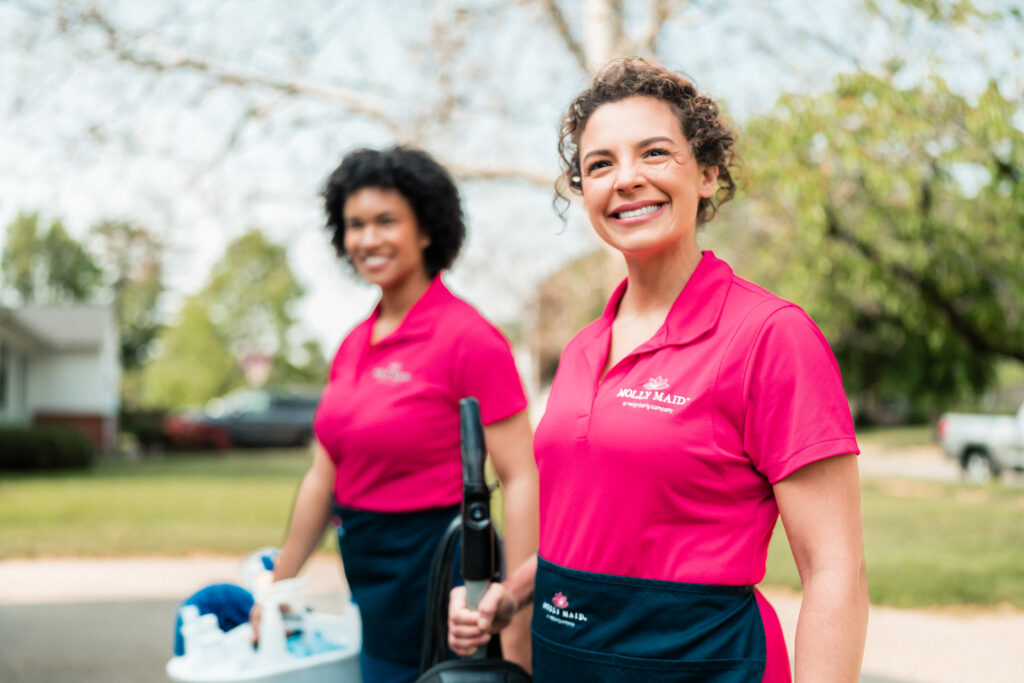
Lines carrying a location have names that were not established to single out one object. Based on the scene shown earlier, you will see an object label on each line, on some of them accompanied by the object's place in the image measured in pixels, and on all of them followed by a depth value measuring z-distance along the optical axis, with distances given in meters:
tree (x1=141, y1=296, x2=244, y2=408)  50.16
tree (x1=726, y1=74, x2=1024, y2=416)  7.16
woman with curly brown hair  1.53
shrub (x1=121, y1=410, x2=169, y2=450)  30.05
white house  27.67
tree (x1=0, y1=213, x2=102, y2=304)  54.92
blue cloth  2.77
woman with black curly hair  2.53
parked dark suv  31.05
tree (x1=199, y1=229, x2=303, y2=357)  56.03
